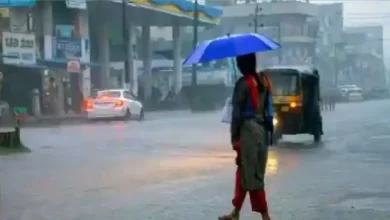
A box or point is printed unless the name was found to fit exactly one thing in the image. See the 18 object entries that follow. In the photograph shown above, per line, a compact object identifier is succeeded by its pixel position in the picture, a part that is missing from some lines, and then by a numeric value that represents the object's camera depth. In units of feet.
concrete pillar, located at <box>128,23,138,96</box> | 194.70
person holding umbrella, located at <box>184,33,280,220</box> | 28.19
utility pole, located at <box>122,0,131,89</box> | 178.86
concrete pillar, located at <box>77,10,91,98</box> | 167.63
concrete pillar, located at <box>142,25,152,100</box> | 217.36
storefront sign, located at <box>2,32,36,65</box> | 137.08
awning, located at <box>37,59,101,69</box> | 152.48
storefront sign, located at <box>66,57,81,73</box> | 155.74
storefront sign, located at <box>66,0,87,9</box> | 157.48
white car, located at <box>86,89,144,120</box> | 123.34
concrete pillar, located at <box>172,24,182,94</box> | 226.79
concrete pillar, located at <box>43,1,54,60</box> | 155.74
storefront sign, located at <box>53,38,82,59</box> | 160.76
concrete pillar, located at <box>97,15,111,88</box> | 188.85
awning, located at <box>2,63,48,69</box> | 142.20
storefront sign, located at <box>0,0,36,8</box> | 134.33
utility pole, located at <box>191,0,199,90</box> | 207.11
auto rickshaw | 75.20
